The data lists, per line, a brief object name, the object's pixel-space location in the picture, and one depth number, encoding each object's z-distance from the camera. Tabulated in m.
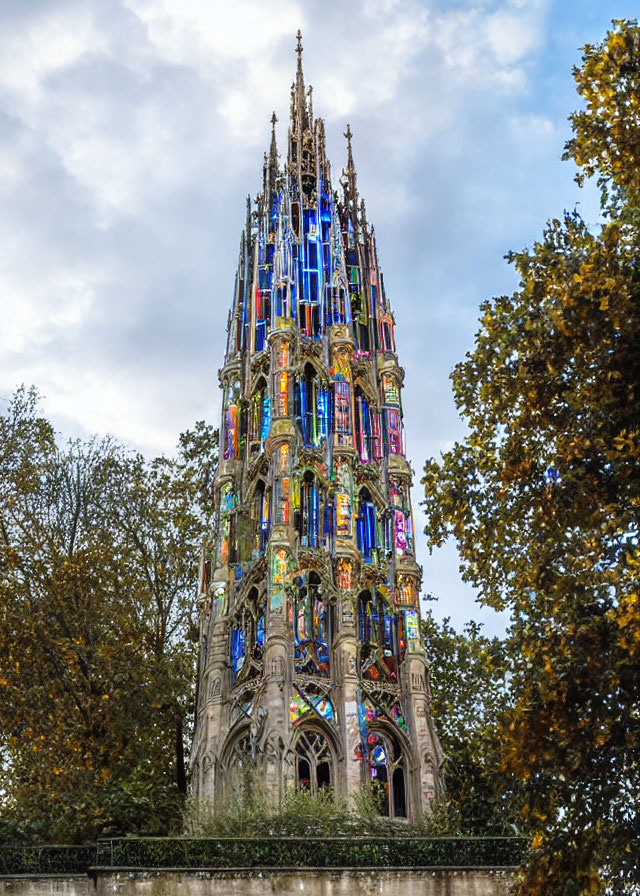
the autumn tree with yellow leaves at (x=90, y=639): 25.77
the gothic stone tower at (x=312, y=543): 29.72
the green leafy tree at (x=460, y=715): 27.47
